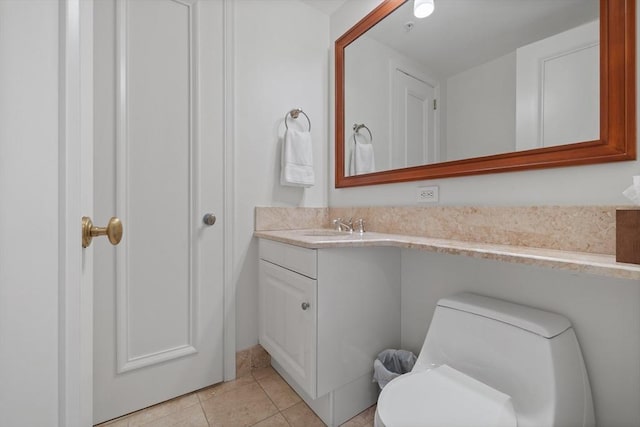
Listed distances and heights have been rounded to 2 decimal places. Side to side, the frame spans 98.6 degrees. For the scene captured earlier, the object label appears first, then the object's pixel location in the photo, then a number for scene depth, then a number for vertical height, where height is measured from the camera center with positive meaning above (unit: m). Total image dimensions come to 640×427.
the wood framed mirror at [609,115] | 0.80 +0.29
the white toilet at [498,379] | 0.75 -0.52
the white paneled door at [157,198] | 1.21 +0.07
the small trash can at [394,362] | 1.25 -0.69
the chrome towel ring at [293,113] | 1.71 +0.62
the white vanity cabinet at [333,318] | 1.13 -0.48
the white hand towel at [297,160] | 1.63 +0.32
